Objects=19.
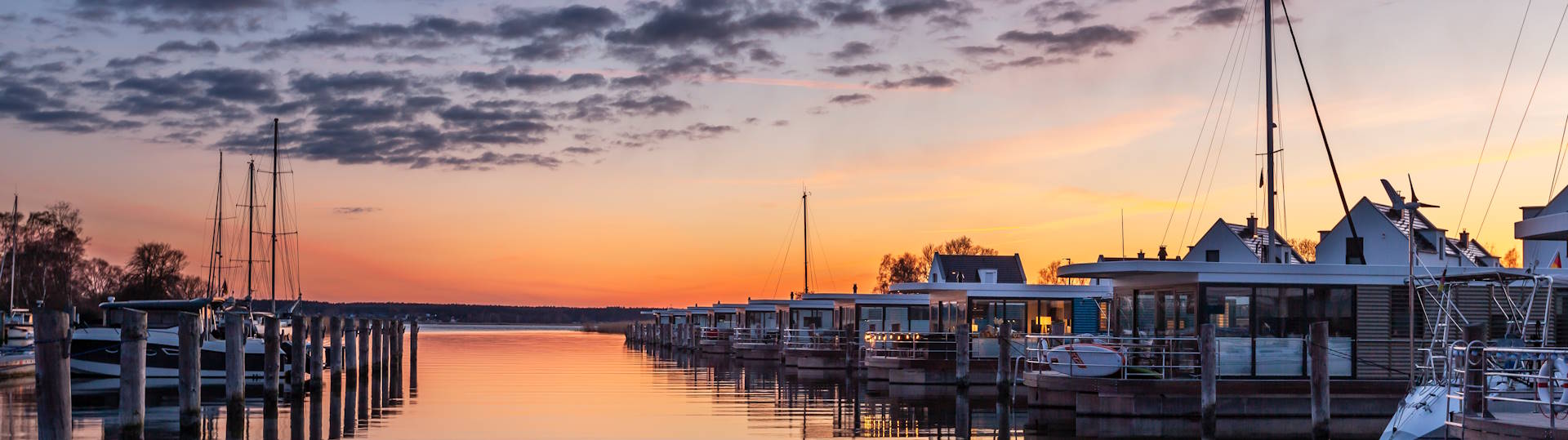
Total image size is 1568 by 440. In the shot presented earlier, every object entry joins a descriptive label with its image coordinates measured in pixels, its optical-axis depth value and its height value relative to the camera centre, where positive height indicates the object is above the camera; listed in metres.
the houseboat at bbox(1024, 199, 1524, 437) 26.58 -1.41
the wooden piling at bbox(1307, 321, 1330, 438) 22.73 -1.79
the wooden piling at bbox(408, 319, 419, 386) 43.34 -2.94
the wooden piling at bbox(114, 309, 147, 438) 20.61 -1.46
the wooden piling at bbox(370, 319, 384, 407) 43.19 -2.53
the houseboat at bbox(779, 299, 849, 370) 50.44 -2.51
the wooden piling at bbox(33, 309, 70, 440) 18.12 -1.27
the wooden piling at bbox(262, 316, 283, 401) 29.34 -1.72
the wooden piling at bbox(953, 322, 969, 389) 35.16 -1.96
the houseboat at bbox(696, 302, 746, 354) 73.00 -3.20
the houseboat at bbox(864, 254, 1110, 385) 37.81 -1.51
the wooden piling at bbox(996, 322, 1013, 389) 31.64 -1.95
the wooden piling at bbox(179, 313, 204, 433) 22.95 -1.71
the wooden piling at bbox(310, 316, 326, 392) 34.59 -1.99
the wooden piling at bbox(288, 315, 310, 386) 31.45 -1.80
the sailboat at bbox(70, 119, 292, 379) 37.97 -2.05
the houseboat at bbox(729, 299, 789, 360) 61.84 -2.84
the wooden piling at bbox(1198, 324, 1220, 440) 24.36 -1.78
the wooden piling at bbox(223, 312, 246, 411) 26.39 -1.67
